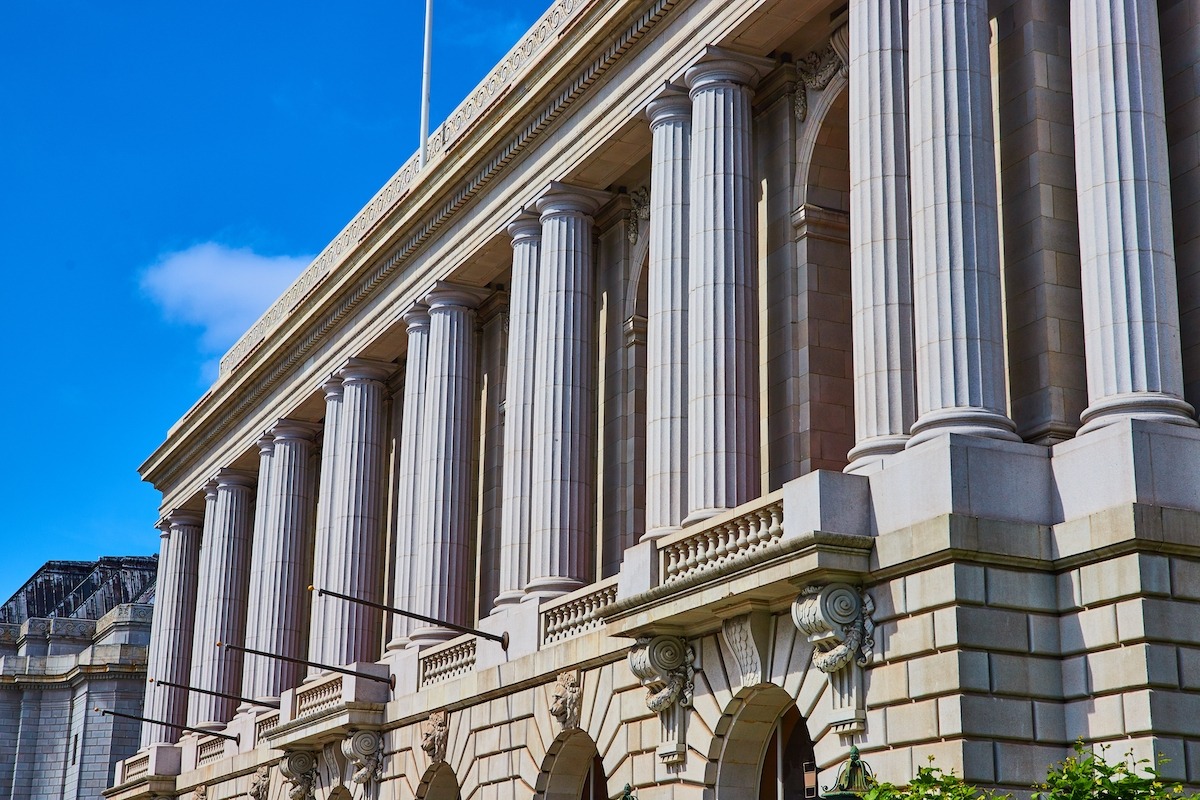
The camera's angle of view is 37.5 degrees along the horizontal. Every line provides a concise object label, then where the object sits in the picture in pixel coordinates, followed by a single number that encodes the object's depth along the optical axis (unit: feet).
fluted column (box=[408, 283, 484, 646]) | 148.15
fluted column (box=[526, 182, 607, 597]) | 129.29
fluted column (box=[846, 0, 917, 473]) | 92.53
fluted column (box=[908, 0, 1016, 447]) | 88.28
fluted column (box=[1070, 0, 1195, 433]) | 84.02
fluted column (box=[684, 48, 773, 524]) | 109.09
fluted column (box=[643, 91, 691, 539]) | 112.27
